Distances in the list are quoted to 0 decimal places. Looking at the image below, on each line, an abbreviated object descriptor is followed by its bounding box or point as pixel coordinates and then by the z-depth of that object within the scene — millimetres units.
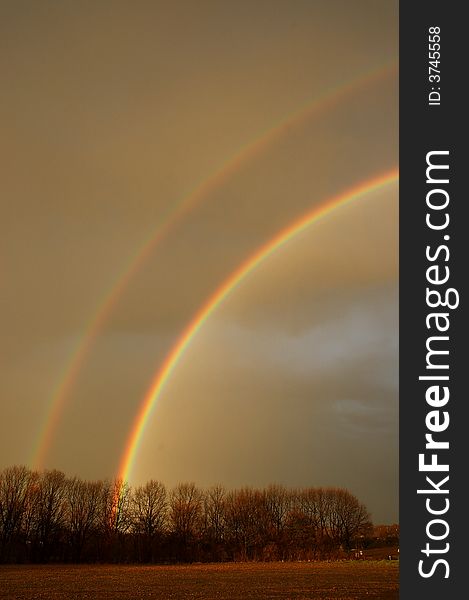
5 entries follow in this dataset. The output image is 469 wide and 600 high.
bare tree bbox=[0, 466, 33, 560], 102288
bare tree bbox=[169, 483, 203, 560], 114688
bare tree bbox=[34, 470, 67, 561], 104250
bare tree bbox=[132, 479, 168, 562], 112238
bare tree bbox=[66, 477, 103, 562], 107875
